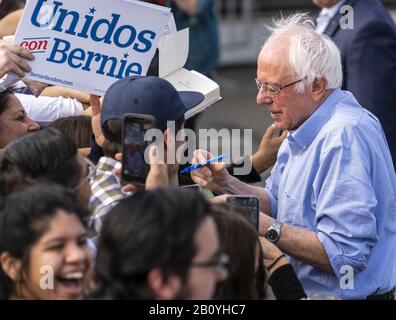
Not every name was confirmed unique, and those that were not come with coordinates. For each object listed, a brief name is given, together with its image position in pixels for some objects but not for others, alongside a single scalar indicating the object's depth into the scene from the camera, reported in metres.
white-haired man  4.40
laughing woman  3.39
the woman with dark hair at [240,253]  3.56
